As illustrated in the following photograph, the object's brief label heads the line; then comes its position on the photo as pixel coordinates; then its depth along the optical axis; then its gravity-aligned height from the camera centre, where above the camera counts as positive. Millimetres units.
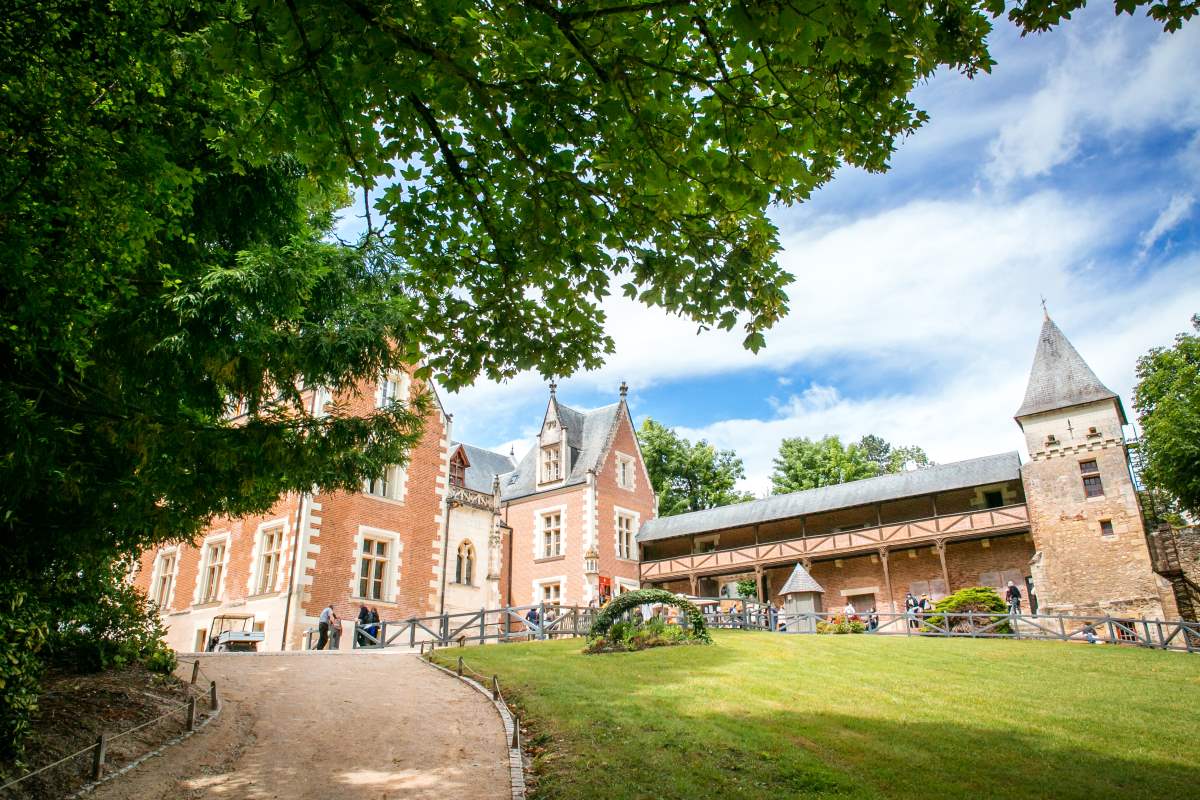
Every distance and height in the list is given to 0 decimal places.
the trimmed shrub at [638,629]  15094 -328
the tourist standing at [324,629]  18062 -280
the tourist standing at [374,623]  18562 -157
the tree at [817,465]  44656 +8705
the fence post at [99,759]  6230 -1144
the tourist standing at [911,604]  24688 +196
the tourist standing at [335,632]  18234 -364
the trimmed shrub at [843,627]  22406 -481
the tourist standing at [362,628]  18344 -271
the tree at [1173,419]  25734 +6502
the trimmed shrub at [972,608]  20922 +16
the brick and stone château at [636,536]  21469 +2664
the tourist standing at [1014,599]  22141 +276
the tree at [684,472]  46312 +8556
